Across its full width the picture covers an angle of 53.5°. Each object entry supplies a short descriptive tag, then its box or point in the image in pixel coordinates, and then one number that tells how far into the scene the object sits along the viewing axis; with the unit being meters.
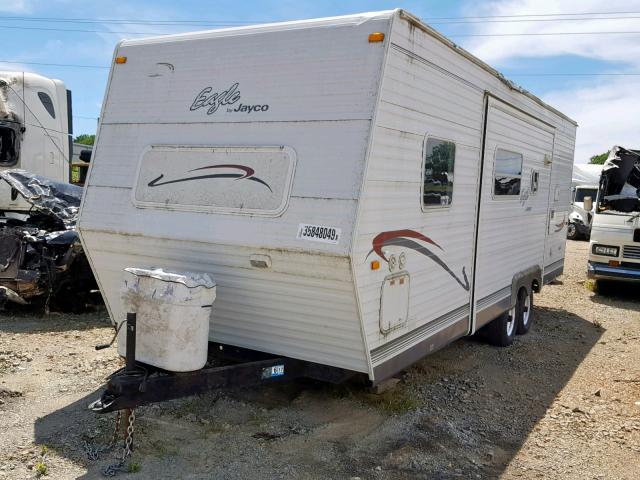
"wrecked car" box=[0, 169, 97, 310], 7.48
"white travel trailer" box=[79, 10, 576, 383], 4.02
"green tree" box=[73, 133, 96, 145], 43.72
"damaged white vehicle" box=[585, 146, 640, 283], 10.25
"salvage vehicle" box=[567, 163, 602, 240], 20.58
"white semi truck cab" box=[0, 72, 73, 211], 9.18
